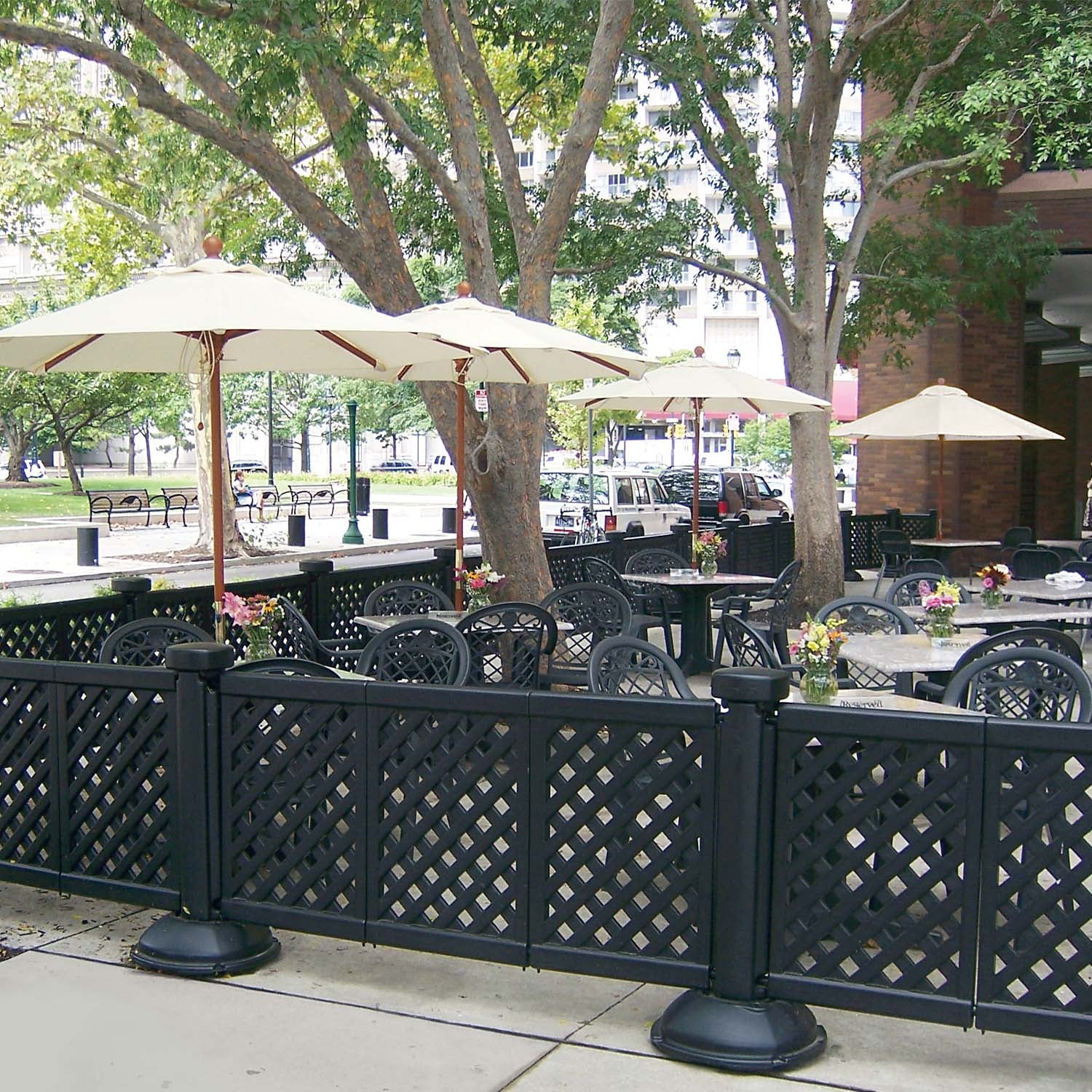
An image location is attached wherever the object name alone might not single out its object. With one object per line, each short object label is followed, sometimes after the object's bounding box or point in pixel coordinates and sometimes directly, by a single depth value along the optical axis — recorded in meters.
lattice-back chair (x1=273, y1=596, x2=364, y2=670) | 8.26
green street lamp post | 30.81
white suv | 21.91
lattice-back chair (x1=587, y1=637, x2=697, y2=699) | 5.90
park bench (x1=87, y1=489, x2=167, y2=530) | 33.56
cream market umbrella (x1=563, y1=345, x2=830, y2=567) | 12.28
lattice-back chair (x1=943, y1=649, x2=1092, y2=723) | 5.92
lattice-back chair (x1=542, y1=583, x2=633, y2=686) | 9.66
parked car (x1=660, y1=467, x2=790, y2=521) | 24.87
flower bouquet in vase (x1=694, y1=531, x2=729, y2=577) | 12.27
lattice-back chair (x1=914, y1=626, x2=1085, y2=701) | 6.59
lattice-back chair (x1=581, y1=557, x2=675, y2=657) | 12.40
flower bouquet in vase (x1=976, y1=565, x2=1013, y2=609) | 9.66
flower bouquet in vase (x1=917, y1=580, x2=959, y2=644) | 7.66
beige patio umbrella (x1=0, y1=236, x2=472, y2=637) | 6.65
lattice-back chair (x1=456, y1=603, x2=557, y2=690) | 8.19
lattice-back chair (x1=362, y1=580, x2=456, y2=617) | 9.81
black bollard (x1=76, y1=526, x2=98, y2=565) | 24.10
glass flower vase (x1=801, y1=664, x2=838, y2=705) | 5.58
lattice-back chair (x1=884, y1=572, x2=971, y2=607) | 9.55
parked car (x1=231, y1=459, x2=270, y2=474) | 69.79
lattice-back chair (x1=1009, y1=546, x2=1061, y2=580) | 14.16
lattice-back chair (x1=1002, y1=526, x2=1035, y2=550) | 17.28
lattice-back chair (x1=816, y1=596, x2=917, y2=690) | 8.10
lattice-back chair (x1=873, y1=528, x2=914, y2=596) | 17.42
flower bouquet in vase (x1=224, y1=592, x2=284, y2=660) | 6.86
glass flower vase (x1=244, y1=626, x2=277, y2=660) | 7.03
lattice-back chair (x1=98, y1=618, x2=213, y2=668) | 6.75
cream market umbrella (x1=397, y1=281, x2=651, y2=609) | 8.49
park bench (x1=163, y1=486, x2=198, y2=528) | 37.00
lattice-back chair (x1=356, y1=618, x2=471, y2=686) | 7.12
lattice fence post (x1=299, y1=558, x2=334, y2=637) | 10.42
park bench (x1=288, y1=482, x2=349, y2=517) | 43.06
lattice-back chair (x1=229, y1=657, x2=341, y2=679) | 5.50
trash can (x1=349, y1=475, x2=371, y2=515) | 40.69
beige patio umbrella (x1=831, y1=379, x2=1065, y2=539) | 15.29
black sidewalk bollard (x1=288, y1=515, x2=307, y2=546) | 29.27
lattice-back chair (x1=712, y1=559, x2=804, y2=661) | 9.61
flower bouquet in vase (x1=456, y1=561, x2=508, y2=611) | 9.65
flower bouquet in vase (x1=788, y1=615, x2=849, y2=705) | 5.59
